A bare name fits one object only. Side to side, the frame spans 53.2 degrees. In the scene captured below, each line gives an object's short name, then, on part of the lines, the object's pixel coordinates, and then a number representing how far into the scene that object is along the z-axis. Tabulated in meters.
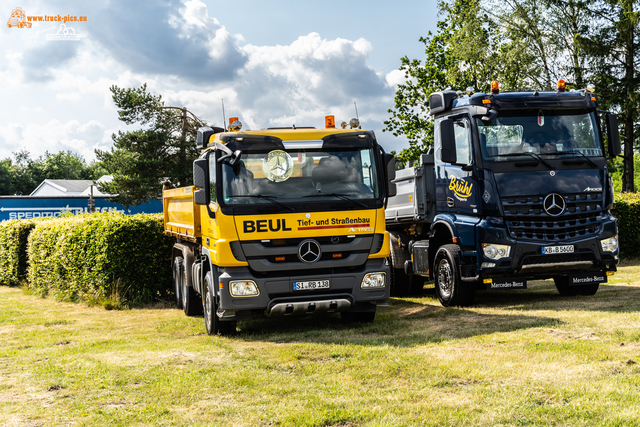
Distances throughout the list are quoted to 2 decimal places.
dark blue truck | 9.52
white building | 86.81
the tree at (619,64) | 29.66
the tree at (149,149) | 39.31
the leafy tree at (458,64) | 30.00
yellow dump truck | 8.23
